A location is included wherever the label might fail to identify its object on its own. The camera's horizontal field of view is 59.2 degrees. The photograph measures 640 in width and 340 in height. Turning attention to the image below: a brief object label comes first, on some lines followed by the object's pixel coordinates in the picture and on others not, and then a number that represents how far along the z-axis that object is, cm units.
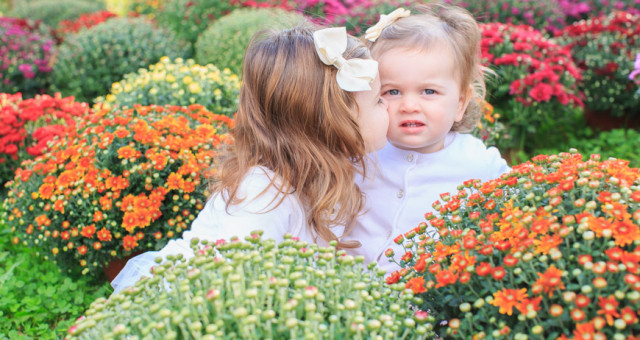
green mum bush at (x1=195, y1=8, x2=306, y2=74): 580
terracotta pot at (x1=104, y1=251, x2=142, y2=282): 288
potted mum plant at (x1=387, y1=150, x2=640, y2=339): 130
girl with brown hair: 209
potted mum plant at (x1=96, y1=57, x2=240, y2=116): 389
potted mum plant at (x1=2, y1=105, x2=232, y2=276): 271
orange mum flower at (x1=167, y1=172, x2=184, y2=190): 273
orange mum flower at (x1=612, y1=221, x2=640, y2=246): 134
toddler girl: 234
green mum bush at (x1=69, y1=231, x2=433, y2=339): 129
